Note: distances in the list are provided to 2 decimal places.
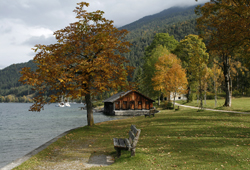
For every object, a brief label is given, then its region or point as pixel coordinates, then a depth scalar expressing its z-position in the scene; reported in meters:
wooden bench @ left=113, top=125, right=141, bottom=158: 8.92
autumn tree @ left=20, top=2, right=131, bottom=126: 15.76
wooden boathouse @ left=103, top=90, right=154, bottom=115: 51.28
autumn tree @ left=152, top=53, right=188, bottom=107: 39.00
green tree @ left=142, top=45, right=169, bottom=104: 50.03
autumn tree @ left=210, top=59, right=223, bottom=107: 38.50
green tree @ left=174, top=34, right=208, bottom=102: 50.82
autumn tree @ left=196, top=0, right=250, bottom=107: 17.02
